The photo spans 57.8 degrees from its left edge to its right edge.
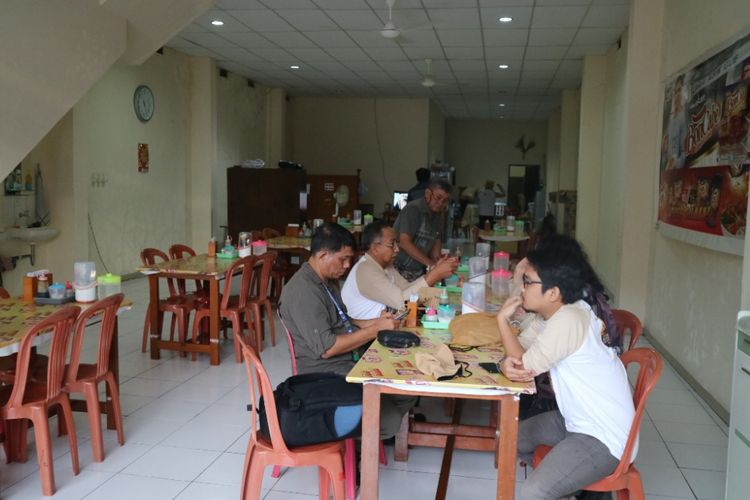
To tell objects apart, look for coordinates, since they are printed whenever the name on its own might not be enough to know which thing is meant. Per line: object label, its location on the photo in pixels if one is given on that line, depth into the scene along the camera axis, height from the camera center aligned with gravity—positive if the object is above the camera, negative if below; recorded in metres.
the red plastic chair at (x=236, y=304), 5.32 -0.98
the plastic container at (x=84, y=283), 3.84 -0.58
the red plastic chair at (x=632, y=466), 2.37 -0.97
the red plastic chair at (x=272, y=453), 2.54 -1.02
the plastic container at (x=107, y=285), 4.15 -0.64
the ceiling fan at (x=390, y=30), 6.91 +1.57
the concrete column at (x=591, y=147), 9.80 +0.61
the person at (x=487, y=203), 14.52 -0.35
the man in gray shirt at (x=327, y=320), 2.94 -0.61
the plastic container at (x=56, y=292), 3.85 -0.63
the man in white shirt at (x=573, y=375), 2.33 -0.66
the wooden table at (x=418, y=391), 2.39 -0.72
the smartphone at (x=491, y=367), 2.55 -0.68
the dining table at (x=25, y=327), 3.02 -0.70
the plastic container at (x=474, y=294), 3.61 -0.57
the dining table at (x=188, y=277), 5.25 -0.90
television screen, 12.47 -0.25
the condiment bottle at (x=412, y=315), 3.30 -0.63
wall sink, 7.09 -0.56
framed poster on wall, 4.04 +0.27
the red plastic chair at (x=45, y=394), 2.97 -0.99
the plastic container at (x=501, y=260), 4.72 -0.51
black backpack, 2.58 -0.86
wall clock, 9.04 +1.07
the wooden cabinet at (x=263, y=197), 10.66 -0.22
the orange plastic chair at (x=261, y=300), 5.70 -0.99
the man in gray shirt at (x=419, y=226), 5.34 -0.32
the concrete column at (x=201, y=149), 10.47 +0.52
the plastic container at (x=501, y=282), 4.18 -0.59
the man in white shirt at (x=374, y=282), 3.62 -0.52
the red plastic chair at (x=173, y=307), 5.46 -1.00
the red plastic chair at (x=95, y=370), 3.33 -0.98
